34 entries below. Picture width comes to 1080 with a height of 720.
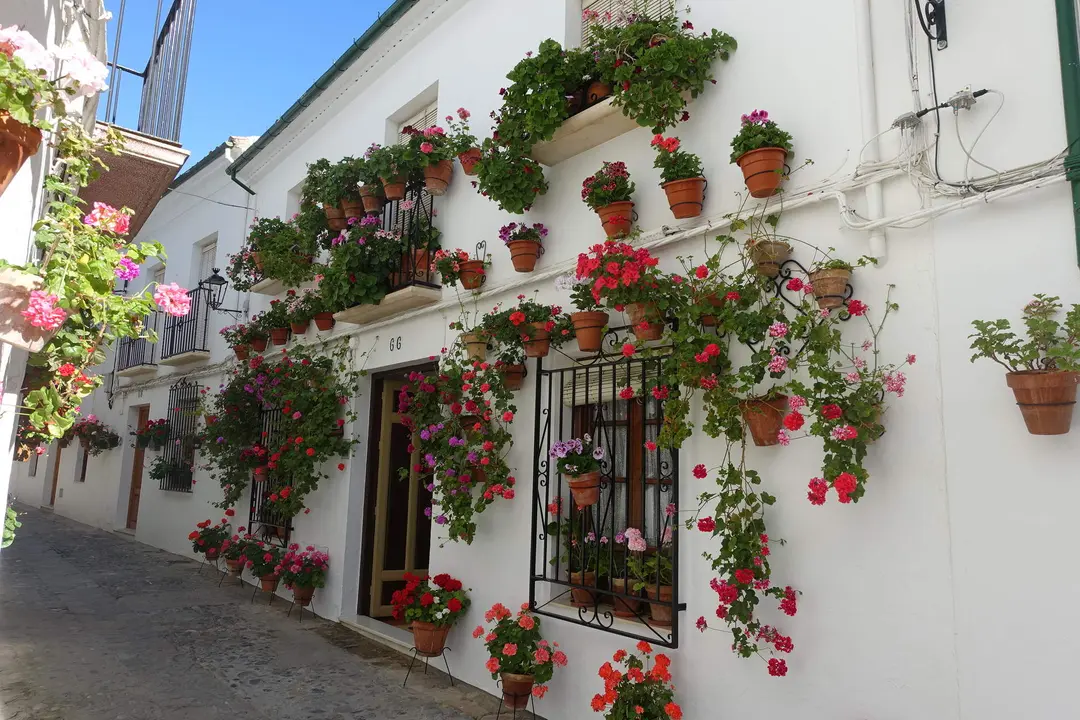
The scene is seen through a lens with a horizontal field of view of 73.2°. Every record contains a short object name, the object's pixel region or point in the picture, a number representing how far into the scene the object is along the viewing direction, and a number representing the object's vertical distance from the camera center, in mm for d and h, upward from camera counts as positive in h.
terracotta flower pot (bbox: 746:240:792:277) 3637 +1067
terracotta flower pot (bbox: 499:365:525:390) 5168 +628
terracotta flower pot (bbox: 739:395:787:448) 3457 +249
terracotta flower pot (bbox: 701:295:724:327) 3725 +838
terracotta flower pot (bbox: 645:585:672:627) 4090 -781
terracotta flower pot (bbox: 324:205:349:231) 7469 +2475
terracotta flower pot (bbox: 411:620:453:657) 5344 -1287
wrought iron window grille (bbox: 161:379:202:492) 11016 +288
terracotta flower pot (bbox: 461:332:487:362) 5316 +866
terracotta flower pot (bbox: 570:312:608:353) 4426 +828
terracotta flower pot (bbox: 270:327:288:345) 8680 +1473
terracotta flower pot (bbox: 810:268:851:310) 3316 +836
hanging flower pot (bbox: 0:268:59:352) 2473 +511
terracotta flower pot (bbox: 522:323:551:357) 4789 +809
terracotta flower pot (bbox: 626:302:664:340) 3877 +780
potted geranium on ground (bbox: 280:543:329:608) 7230 -1116
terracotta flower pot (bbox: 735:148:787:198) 3689 +1511
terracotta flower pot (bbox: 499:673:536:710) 4512 -1397
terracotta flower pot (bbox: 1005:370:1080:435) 2545 +266
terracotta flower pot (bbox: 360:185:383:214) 6820 +2471
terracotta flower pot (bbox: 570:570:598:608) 4609 -810
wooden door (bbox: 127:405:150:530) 13617 -418
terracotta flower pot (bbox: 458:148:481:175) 5637 +2349
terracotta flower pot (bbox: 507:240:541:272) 5199 +1496
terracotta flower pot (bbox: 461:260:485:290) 5742 +1485
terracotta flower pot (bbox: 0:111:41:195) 2186 +938
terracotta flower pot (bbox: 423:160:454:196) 6223 +2438
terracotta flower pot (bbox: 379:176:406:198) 6391 +2390
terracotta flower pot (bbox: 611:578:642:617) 4355 -833
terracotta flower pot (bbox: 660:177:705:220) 4109 +1523
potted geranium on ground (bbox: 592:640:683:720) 3680 -1159
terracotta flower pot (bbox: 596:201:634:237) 4508 +1530
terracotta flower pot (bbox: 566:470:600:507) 4363 -131
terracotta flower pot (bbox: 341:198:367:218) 7176 +2481
